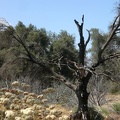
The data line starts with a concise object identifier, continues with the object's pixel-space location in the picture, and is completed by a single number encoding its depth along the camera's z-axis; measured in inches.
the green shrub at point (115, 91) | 1095.7
